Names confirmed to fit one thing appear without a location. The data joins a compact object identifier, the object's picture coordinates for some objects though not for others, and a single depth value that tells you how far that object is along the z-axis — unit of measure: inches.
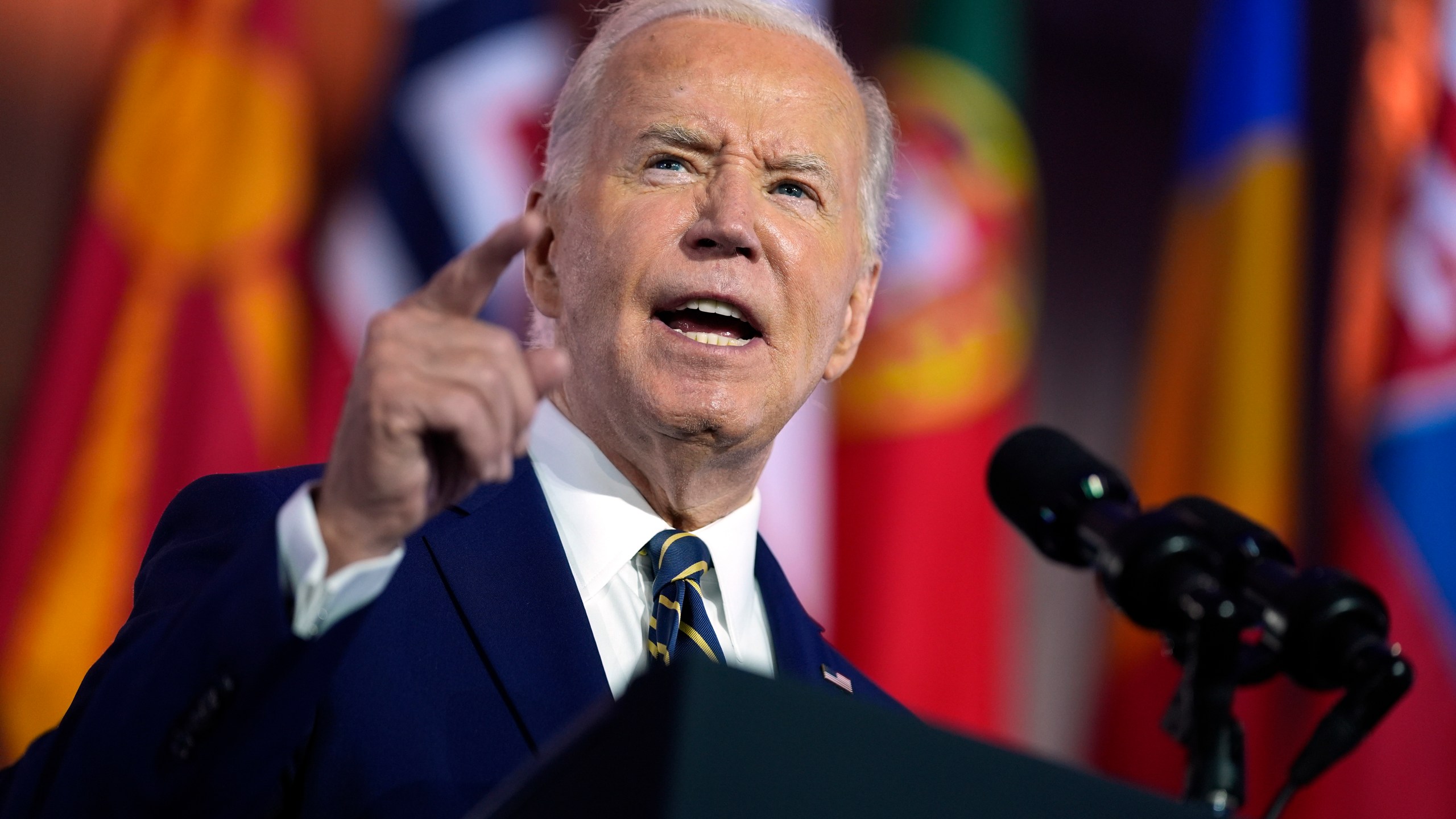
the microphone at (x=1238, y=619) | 81.8
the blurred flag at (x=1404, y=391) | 267.4
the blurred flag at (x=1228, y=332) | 279.0
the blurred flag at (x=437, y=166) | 260.8
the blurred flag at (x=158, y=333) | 231.6
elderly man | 79.4
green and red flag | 271.3
